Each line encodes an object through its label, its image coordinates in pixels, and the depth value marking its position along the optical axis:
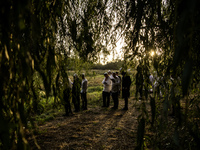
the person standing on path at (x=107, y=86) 6.85
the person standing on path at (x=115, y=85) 6.54
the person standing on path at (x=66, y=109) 5.54
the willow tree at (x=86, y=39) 0.63
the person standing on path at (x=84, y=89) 6.45
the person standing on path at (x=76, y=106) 6.24
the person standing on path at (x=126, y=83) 6.07
